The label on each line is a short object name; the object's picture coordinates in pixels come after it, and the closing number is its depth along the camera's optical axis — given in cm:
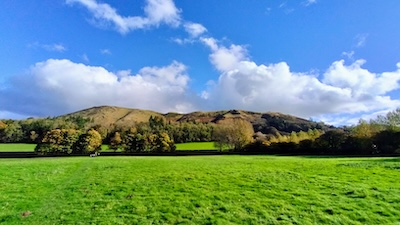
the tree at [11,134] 15038
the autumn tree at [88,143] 10819
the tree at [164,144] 11312
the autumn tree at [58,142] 10479
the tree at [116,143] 11700
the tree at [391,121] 9920
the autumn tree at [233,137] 12634
